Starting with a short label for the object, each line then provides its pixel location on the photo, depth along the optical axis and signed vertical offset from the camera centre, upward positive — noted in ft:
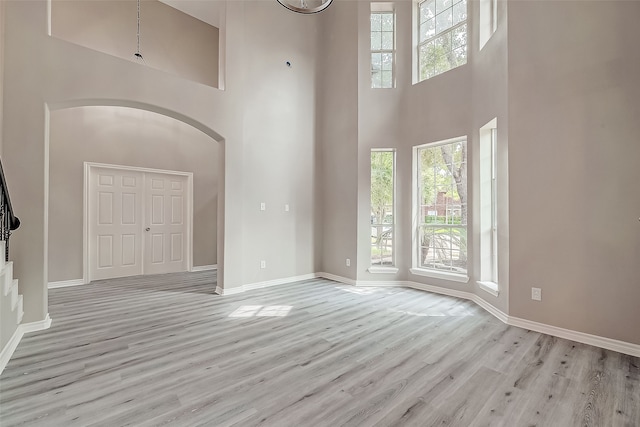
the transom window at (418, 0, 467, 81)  14.40 +9.02
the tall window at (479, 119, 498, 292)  12.84 +0.24
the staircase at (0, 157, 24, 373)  7.39 -2.17
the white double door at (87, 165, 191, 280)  17.54 -0.47
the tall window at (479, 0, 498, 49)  12.89 +8.41
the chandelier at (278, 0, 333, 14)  8.39 +6.00
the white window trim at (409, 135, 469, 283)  15.61 -0.18
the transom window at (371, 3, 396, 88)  16.67 +9.54
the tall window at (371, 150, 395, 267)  16.58 +0.48
